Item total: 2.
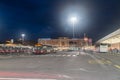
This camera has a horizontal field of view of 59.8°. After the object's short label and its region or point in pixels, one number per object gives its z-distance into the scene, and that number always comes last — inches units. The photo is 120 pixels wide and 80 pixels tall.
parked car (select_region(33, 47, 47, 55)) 1215.9
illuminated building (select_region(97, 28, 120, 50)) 1089.7
